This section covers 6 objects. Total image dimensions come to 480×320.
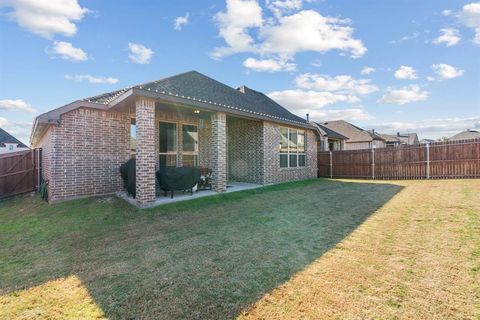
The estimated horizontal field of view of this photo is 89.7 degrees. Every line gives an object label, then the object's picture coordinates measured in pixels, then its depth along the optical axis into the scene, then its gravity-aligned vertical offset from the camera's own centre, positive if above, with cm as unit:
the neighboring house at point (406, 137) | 4264 +409
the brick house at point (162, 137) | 732 +92
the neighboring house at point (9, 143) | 2948 +222
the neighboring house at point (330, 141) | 2041 +166
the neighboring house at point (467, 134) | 4418 +450
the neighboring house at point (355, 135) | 3176 +303
